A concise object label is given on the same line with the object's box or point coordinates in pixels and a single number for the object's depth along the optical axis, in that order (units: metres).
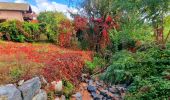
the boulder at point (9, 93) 2.60
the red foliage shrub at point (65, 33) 6.32
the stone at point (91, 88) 3.72
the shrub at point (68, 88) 3.36
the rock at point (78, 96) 3.41
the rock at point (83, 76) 4.04
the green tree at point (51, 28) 6.63
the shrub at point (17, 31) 6.50
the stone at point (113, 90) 3.66
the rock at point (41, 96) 2.96
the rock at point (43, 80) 3.17
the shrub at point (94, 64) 4.47
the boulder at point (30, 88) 2.79
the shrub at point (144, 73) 3.12
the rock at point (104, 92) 3.61
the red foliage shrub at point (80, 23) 6.26
